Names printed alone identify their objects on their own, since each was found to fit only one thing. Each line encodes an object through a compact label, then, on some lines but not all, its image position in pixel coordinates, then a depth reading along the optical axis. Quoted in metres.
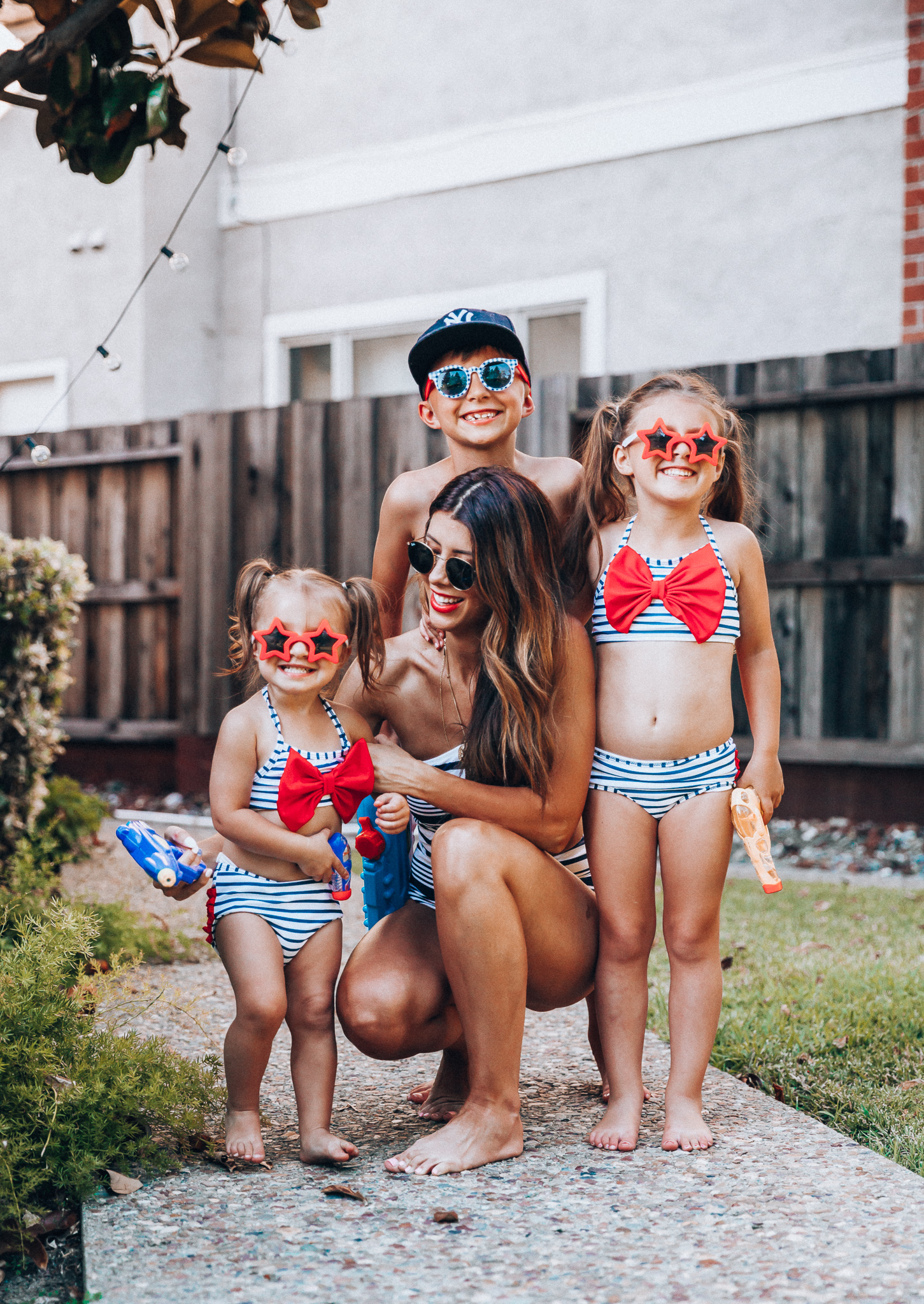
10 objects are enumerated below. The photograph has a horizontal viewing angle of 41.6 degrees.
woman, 2.39
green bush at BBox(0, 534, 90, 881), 4.81
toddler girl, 2.34
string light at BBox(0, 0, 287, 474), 2.67
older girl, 2.53
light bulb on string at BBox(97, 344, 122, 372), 2.96
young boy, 2.91
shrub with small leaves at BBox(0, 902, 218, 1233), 2.12
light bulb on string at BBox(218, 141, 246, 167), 2.80
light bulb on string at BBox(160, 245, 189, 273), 2.83
